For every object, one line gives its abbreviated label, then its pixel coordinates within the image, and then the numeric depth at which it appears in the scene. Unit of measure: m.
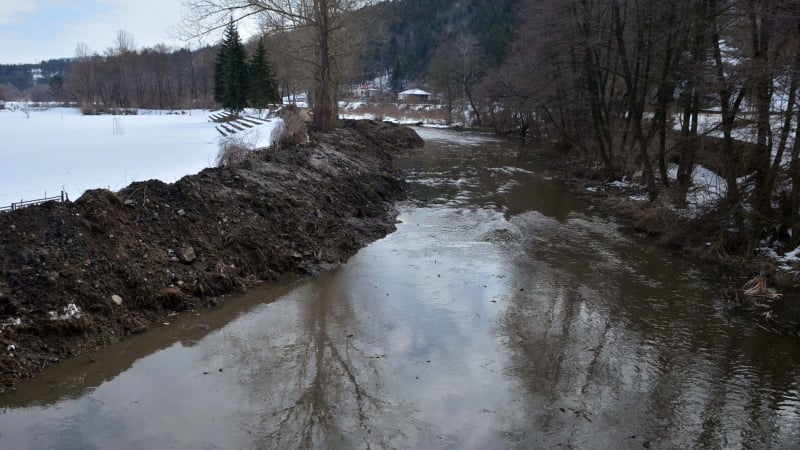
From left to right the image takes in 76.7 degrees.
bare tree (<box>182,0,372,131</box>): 21.33
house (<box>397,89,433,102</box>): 96.62
